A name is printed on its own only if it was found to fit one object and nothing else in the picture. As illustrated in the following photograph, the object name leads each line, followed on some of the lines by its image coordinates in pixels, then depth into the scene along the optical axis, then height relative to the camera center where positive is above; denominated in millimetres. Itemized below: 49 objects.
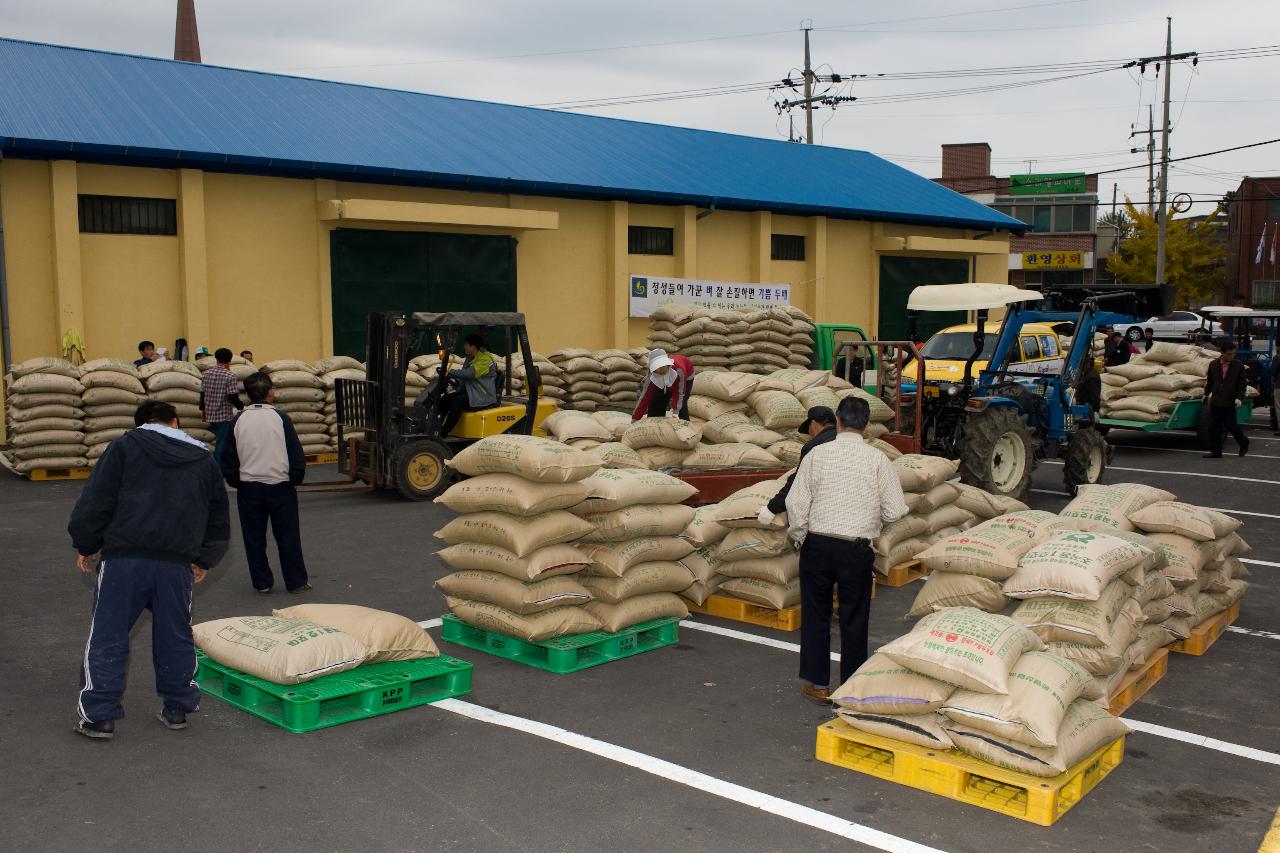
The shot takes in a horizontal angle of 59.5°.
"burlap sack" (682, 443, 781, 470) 11805 -1367
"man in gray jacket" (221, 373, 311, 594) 8773 -1147
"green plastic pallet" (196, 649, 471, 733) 5930 -1993
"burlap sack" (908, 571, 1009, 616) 7039 -1707
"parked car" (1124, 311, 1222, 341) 29391 -31
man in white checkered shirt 6238 -1116
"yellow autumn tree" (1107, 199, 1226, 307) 48531 +2953
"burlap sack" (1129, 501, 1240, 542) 7629 -1356
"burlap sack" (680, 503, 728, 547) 8273 -1506
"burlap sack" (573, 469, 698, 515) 7531 -1102
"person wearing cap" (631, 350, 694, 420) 12766 -683
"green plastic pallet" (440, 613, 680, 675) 7051 -2070
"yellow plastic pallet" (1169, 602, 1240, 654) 7531 -2134
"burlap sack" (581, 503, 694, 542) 7516 -1321
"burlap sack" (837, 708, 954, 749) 5332 -1941
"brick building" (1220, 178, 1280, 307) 53438 +3822
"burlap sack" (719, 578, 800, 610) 7996 -1910
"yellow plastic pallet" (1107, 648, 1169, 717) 6355 -2127
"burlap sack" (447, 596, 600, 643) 7078 -1877
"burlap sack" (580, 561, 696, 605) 7383 -1702
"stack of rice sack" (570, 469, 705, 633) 7398 -1483
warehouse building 17688 +2238
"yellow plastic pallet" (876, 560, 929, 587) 9305 -2085
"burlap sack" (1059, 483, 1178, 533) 7742 -1286
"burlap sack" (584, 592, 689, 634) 7328 -1877
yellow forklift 13203 -1047
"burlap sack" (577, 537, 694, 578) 7371 -1511
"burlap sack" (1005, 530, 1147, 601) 6285 -1381
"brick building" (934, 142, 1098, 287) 57312 +6268
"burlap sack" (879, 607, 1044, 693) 5266 -1559
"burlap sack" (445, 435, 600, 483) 7289 -861
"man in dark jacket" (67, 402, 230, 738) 5707 -1141
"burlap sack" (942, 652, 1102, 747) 5020 -1740
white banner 24812 +774
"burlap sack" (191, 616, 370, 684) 6023 -1750
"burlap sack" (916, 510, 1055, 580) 6992 -1420
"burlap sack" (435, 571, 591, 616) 7121 -1693
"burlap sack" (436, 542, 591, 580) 7137 -1506
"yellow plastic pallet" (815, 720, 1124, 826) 4961 -2101
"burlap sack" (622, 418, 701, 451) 11742 -1108
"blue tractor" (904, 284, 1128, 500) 12844 -1058
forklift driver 13617 -723
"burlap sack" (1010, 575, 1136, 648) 6148 -1640
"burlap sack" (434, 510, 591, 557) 7188 -1314
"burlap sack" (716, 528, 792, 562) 7996 -1562
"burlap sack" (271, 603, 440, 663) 6426 -1728
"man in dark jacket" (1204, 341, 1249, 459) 17281 -1119
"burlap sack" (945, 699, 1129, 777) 4992 -1920
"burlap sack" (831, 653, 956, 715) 5375 -1771
